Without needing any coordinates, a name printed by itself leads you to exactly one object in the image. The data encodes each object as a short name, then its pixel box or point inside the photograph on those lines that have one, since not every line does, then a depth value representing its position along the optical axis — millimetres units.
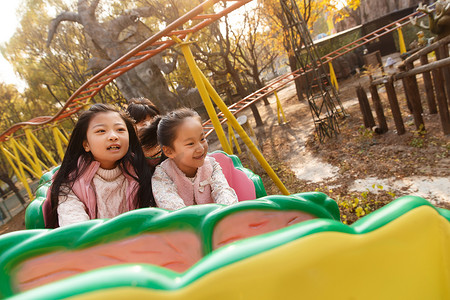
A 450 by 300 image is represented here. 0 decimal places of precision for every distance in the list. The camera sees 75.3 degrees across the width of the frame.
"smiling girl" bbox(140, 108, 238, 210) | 1386
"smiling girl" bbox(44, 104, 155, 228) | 1386
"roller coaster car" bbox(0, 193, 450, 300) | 417
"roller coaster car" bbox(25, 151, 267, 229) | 1512
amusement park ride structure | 2207
